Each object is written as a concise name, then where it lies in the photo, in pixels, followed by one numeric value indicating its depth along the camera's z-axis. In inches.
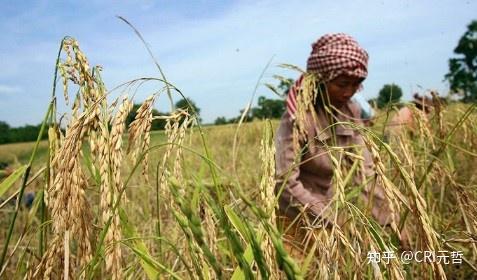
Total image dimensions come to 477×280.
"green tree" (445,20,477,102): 1611.7
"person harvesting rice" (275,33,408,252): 84.7
